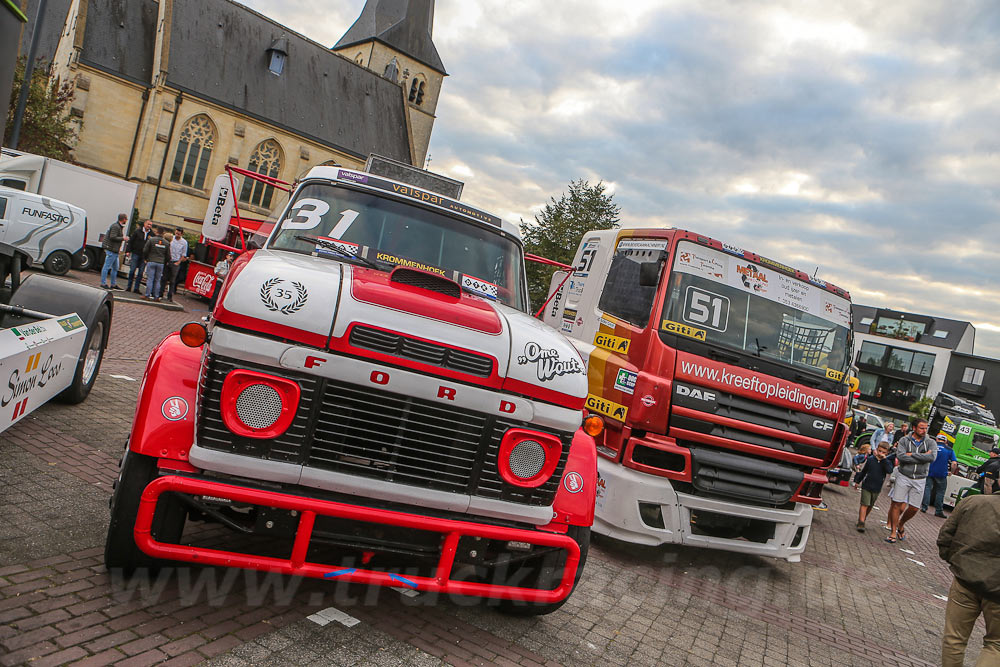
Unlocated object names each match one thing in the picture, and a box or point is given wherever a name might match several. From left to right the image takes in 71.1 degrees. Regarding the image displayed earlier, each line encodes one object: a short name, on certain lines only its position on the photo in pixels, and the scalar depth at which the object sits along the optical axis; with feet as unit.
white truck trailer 66.85
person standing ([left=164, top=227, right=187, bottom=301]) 59.57
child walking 59.20
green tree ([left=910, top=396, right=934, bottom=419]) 150.10
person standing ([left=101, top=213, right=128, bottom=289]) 54.54
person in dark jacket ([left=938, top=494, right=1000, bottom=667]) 15.19
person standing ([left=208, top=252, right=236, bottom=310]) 31.83
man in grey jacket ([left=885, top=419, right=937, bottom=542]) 34.45
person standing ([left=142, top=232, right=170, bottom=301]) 54.29
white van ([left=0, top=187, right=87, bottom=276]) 54.49
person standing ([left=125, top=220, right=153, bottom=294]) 57.26
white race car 15.25
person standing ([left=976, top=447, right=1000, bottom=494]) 48.24
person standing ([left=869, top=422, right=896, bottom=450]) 63.81
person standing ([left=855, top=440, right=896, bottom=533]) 37.17
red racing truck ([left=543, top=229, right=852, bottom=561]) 20.07
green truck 80.53
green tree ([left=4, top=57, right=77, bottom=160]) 95.61
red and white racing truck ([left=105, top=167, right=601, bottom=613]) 10.43
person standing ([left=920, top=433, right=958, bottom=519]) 50.93
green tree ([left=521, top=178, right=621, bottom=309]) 104.06
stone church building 130.62
